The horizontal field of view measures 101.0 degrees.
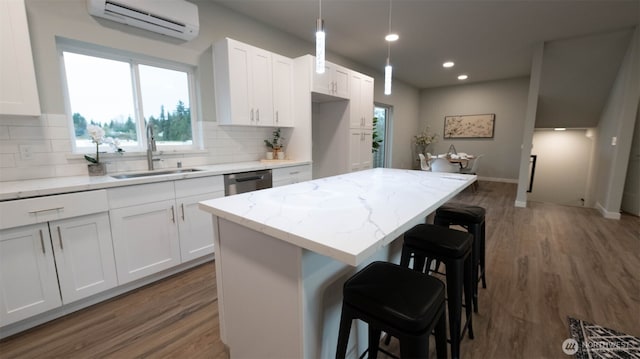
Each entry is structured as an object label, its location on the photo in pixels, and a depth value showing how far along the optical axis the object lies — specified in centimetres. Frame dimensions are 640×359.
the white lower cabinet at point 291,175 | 312
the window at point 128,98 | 231
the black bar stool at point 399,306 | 90
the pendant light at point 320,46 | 159
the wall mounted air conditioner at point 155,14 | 218
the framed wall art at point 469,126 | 725
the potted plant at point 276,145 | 365
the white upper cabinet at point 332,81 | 350
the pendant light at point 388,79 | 227
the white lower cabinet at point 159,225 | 202
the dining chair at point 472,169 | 611
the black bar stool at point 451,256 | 137
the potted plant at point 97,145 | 215
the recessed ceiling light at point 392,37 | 393
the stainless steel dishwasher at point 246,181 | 268
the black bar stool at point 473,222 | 189
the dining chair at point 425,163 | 629
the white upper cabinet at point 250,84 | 288
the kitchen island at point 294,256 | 98
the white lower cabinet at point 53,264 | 160
